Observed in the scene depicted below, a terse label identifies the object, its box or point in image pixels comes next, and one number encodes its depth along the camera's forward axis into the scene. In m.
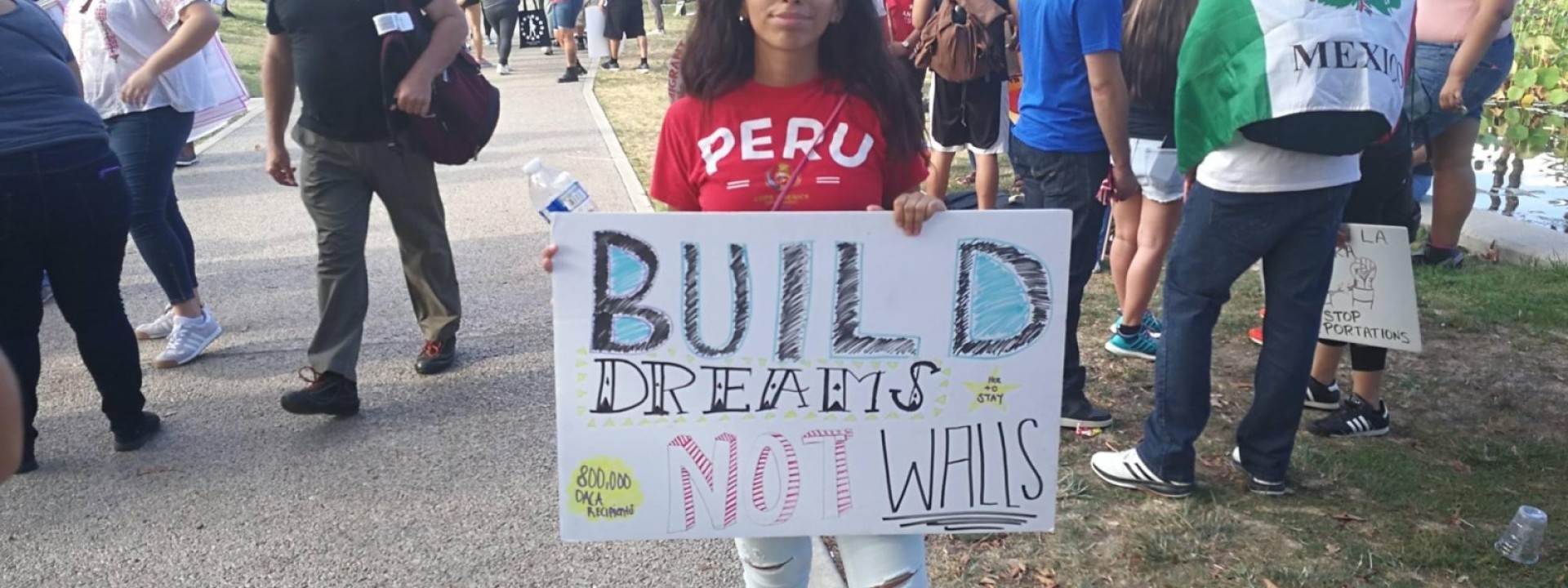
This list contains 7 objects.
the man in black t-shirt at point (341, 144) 4.04
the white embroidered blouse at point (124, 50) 4.55
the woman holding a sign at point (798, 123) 2.27
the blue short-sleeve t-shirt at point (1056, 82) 3.81
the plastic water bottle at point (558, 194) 2.28
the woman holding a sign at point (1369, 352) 3.71
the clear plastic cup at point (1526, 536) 3.11
